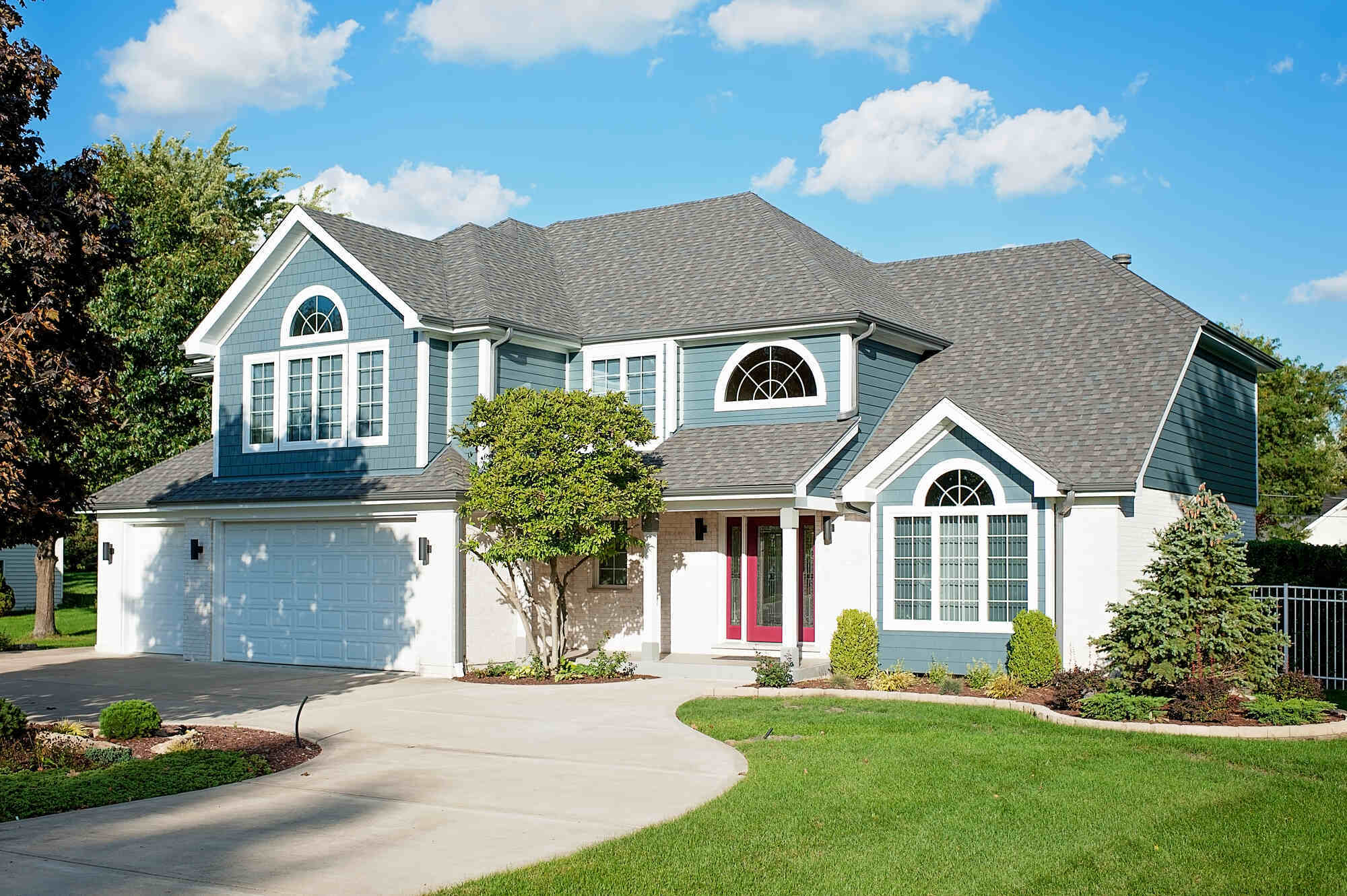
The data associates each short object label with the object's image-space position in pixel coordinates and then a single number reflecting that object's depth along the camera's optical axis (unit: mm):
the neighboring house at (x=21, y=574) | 40031
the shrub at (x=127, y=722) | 12898
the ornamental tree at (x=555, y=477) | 18219
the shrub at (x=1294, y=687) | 14336
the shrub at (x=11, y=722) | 11891
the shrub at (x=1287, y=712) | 13102
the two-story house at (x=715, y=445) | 18266
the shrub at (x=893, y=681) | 17234
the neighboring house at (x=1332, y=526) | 52281
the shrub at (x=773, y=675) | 17359
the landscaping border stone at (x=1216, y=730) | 12727
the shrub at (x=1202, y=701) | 13406
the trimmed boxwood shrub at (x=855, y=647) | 18031
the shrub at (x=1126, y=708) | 13664
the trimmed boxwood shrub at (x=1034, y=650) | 16828
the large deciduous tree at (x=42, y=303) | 11453
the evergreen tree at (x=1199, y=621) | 14203
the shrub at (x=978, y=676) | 17158
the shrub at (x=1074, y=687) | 14836
